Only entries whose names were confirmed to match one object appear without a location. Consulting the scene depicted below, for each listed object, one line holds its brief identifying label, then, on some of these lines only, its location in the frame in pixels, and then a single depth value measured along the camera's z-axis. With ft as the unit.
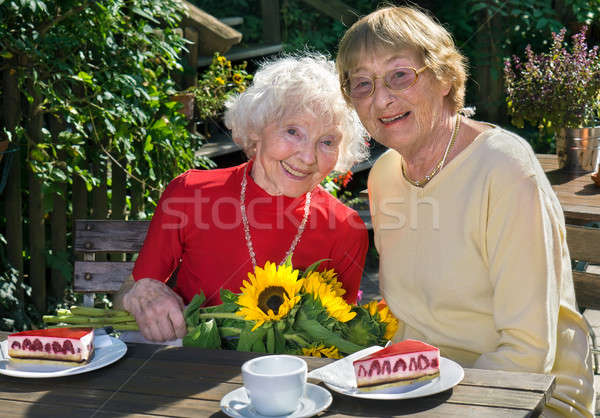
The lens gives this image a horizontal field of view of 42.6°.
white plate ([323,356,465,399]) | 5.07
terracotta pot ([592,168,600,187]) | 12.54
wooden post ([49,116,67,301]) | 13.04
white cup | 4.78
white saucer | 4.92
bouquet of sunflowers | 6.23
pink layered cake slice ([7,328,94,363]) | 5.73
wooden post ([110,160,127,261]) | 13.92
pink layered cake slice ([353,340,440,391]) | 5.18
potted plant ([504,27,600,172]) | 13.03
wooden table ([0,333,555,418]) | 4.99
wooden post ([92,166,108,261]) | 13.65
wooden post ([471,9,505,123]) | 22.91
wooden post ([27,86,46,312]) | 12.14
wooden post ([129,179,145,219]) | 14.15
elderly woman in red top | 8.11
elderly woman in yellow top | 6.32
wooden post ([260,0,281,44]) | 23.67
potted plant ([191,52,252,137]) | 16.72
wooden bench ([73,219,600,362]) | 8.68
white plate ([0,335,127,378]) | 5.58
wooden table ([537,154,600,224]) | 11.26
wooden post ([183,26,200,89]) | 17.15
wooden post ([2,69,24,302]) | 11.87
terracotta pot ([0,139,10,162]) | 11.37
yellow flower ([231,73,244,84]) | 17.47
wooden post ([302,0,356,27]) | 23.41
